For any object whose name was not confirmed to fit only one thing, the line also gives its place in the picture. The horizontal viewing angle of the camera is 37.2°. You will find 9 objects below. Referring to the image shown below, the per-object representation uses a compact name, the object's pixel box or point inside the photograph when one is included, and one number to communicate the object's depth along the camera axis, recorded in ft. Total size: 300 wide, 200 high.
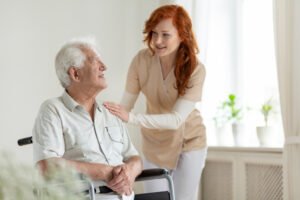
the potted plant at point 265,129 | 11.46
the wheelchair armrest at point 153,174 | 6.37
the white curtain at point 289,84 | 10.01
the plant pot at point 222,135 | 12.67
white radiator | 11.19
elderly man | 6.29
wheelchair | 6.38
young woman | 8.39
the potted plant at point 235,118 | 12.16
